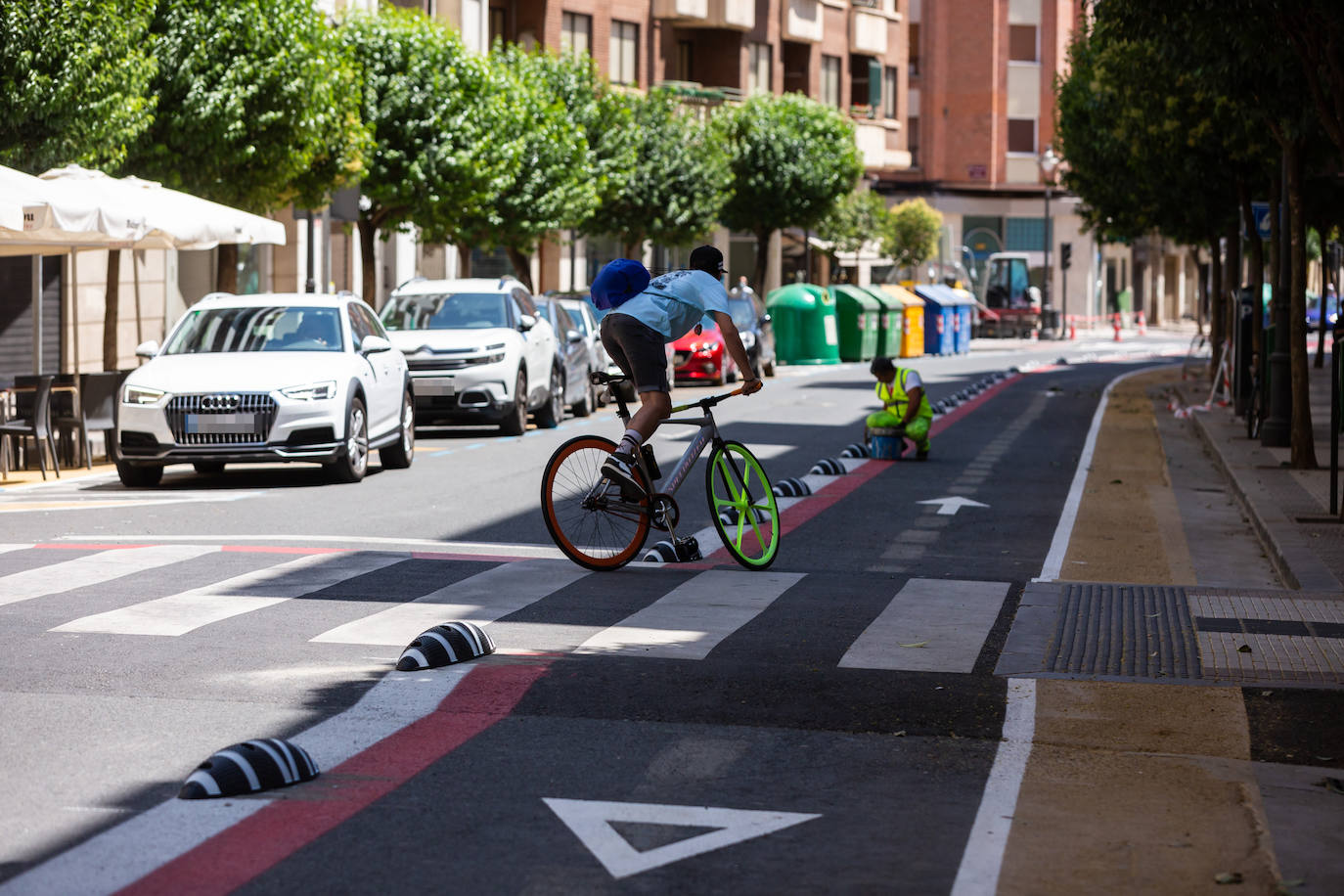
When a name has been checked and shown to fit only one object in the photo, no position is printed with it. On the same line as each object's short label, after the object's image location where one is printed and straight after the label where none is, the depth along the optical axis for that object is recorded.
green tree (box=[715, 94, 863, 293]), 59.31
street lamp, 75.00
